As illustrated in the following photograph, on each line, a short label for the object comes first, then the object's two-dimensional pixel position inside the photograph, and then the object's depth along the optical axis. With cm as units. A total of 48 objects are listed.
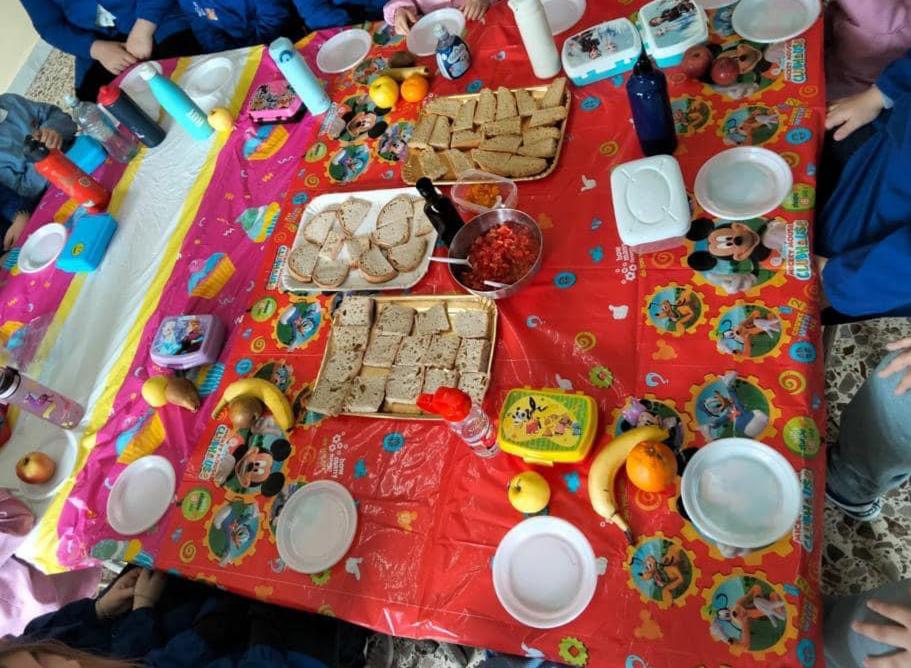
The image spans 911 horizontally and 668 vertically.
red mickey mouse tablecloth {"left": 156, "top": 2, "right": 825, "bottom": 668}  86
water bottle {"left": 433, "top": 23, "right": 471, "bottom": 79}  151
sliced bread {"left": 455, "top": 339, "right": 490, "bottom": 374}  117
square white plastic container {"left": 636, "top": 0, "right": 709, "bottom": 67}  131
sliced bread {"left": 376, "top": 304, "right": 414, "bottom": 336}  126
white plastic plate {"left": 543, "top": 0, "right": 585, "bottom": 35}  153
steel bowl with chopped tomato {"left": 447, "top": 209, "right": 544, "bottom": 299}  121
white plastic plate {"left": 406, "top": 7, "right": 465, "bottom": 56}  170
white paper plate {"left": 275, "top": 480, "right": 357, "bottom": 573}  109
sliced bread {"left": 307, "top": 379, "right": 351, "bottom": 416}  121
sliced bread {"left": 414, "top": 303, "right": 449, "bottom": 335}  124
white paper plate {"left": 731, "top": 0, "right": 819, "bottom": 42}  128
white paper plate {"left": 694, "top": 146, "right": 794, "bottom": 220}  112
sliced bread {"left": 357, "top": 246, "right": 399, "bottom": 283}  135
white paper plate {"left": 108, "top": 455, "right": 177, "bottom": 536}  129
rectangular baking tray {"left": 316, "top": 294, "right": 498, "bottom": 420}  118
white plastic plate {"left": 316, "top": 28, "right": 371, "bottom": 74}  179
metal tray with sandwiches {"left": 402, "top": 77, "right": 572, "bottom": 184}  136
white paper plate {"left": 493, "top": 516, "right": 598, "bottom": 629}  91
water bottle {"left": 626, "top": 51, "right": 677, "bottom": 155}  110
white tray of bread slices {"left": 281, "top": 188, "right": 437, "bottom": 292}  136
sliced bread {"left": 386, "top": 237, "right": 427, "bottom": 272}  135
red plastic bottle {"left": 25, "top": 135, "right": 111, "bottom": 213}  177
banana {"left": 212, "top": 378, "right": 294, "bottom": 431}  124
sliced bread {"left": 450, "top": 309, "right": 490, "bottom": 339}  120
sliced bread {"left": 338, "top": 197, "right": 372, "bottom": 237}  146
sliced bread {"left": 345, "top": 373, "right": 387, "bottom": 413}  120
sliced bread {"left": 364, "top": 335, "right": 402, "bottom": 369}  125
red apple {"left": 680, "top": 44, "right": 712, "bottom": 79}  129
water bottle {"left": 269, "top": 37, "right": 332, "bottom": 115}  157
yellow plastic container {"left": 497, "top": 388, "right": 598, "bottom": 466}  99
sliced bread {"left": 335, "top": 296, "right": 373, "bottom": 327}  130
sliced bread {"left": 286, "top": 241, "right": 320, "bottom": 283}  144
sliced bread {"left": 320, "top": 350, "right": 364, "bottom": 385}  126
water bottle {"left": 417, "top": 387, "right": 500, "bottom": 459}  97
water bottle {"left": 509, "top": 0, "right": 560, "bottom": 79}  133
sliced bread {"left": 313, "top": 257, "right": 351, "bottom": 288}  141
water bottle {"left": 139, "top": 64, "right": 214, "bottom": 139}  174
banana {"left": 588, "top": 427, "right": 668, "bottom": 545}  92
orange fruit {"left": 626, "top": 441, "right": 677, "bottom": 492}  90
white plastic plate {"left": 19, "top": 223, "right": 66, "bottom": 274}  191
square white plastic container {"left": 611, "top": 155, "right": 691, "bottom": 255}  110
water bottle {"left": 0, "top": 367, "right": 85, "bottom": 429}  137
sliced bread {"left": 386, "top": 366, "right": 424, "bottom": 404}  119
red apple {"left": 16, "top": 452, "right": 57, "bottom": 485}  142
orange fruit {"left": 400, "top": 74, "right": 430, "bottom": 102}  158
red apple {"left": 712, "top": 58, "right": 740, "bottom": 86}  126
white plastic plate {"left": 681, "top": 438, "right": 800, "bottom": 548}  86
